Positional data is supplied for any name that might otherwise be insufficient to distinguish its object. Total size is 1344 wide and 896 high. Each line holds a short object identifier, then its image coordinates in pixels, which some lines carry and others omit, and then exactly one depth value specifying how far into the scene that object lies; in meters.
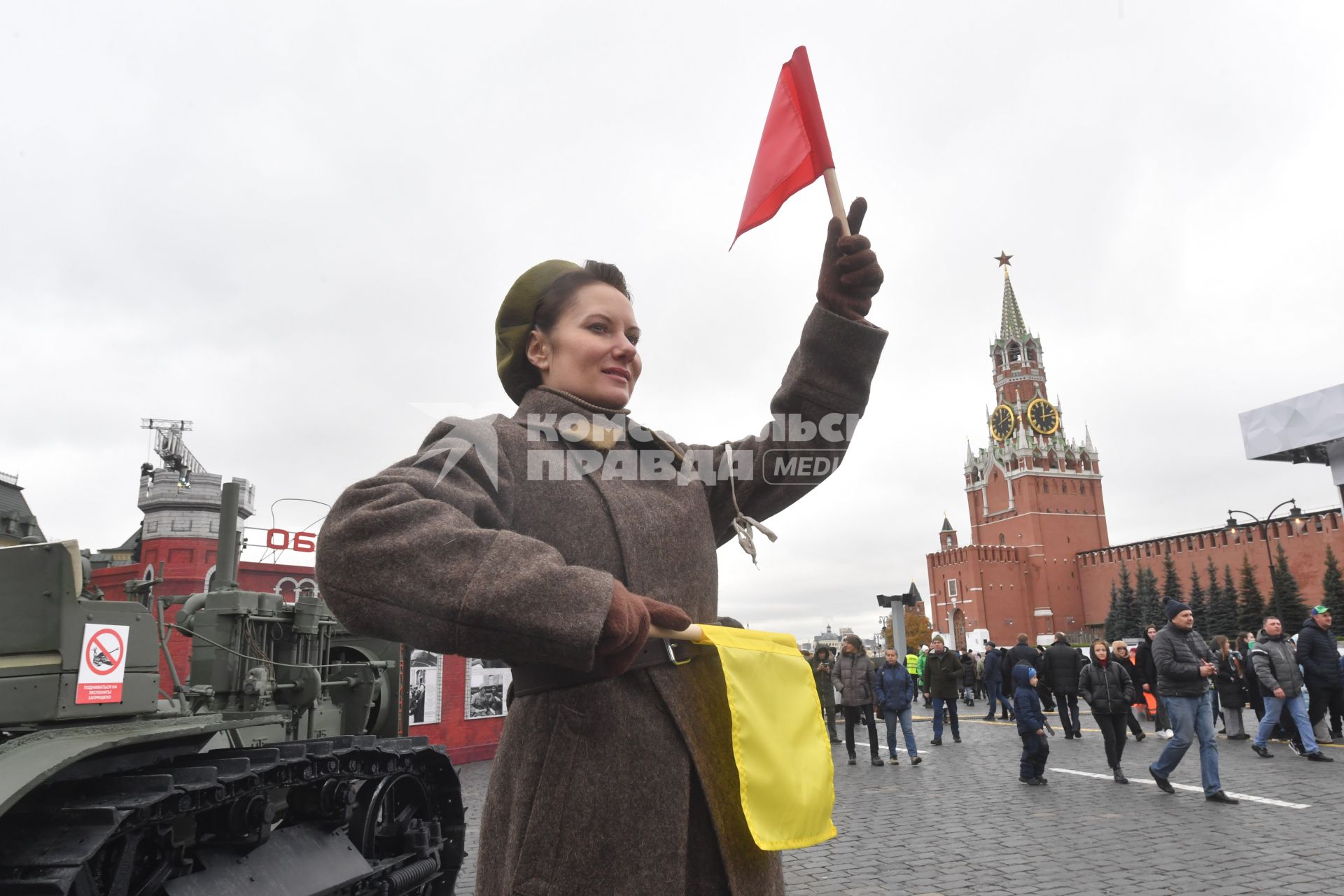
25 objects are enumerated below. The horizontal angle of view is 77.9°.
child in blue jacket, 9.57
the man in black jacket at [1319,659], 11.09
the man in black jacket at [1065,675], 14.09
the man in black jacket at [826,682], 14.95
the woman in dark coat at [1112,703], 9.62
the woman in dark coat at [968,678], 24.67
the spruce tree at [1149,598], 58.01
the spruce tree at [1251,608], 50.62
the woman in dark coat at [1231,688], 12.68
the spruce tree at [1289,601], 46.09
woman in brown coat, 1.19
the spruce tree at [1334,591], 46.06
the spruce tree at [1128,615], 59.94
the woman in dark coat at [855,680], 12.30
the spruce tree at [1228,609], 52.56
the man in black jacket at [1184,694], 8.08
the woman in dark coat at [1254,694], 13.14
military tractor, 3.47
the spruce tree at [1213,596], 54.45
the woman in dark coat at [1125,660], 12.85
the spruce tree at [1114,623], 61.85
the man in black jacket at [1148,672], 12.69
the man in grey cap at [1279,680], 10.38
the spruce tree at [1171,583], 59.62
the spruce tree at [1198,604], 54.78
